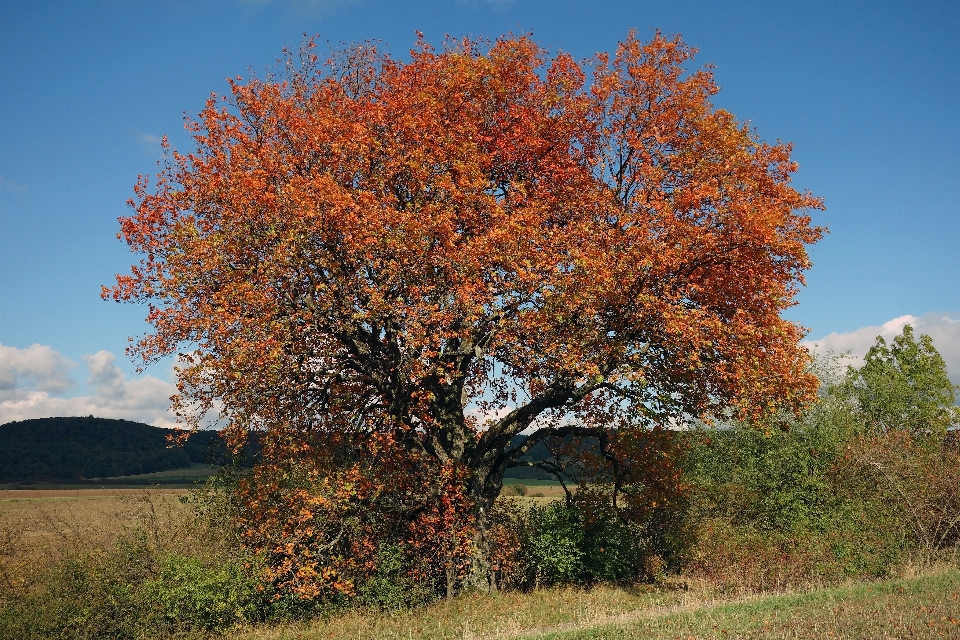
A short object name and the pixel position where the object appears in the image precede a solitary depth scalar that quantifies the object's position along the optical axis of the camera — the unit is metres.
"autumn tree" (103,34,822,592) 17.80
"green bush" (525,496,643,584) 22.83
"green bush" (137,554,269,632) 18.00
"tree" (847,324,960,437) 57.34
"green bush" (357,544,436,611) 19.41
